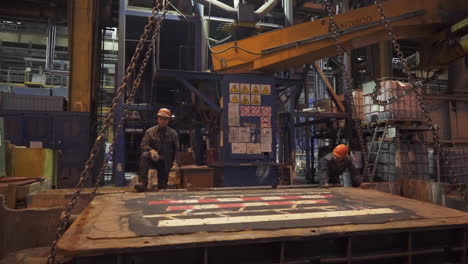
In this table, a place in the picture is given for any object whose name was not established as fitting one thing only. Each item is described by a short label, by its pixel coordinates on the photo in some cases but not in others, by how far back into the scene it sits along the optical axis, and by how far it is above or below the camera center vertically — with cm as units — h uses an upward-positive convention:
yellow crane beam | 650 +246
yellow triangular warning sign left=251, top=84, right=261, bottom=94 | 787 +150
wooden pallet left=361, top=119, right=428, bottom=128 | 920 +79
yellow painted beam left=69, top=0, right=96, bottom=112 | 868 +261
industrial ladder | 921 +20
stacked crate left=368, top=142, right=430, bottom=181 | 919 -33
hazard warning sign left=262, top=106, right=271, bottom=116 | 787 +96
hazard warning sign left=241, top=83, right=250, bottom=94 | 779 +149
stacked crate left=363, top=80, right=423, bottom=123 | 921 +124
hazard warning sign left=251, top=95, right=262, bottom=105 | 783 +121
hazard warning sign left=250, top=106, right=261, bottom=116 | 779 +94
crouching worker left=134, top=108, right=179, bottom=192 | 531 +4
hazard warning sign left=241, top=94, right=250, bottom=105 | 776 +122
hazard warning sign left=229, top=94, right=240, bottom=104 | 768 +123
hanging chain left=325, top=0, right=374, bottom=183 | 443 +111
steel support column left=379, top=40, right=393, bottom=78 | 1280 +356
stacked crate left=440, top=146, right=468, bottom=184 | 1008 -37
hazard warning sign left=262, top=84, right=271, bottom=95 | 791 +149
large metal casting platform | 186 -52
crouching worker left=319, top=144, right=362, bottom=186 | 573 -30
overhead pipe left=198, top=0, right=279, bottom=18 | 782 +344
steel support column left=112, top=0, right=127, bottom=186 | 874 +81
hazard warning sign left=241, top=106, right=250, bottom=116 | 772 +94
